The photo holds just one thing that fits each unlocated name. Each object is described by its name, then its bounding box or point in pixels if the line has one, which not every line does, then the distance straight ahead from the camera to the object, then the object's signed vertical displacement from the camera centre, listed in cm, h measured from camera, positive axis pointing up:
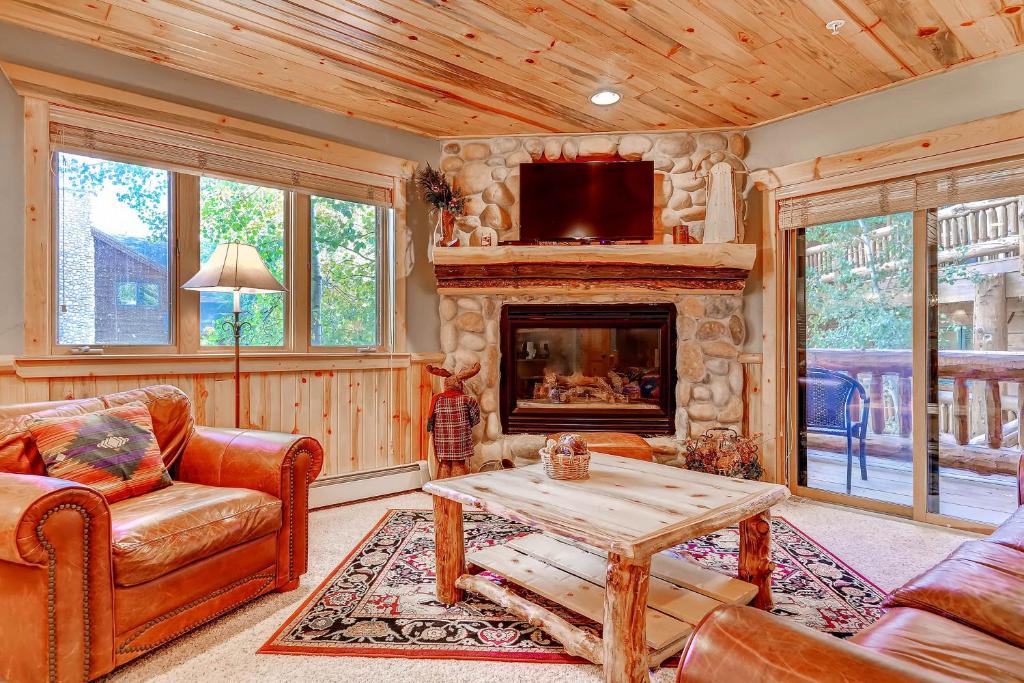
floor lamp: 274 +35
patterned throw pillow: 194 -37
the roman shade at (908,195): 288 +81
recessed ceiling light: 331 +145
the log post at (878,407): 339 -41
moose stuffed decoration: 359 -51
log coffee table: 154 -71
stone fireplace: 363 +16
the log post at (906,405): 326 -39
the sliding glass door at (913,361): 297 -13
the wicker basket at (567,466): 212 -47
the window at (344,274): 361 +46
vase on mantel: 375 +75
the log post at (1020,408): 290 -36
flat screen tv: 380 +95
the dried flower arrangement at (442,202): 375 +95
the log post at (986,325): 296 +7
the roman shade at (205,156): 277 +105
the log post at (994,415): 296 -40
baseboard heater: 348 -91
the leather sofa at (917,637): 69 -57
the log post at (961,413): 306 -41
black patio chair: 348 -42
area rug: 186 -99
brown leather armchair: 151 -61
